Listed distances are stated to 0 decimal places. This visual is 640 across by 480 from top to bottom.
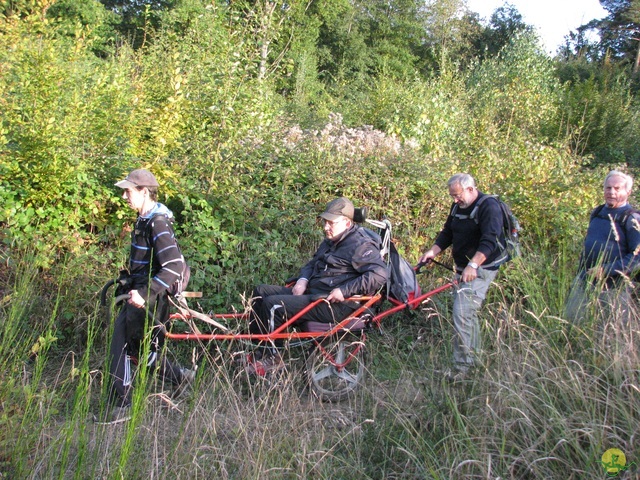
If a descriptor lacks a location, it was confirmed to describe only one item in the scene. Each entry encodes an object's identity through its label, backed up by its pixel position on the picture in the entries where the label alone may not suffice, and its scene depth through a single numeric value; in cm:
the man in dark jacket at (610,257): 381
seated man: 499
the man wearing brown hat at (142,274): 447
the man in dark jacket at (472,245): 500
